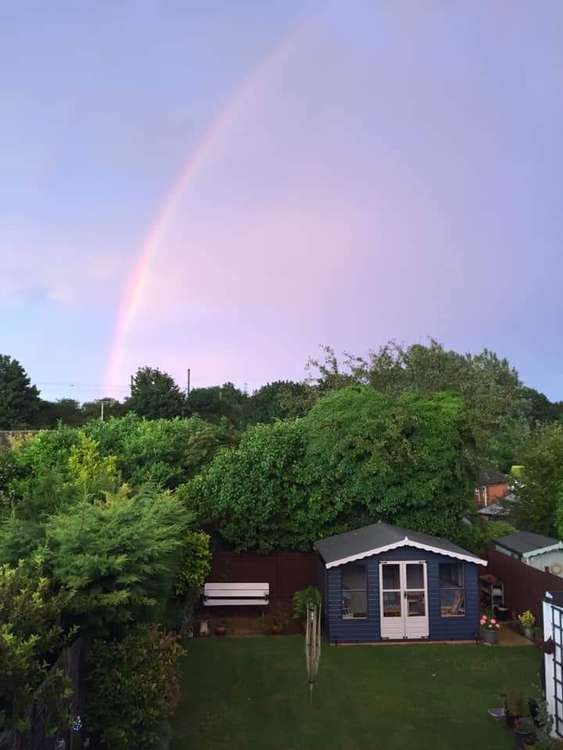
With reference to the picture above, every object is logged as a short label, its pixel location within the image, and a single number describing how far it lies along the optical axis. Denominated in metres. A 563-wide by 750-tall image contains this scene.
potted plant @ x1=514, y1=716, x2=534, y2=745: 9.75
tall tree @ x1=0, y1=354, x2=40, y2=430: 70.81
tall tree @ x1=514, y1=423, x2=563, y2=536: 27.59
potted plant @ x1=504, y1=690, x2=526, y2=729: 10.62
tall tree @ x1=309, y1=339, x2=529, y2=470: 37.66
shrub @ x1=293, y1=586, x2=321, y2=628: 17.39
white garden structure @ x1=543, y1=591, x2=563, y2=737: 10.04
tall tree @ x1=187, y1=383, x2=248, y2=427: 81.31
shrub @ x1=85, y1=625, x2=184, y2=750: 8.68
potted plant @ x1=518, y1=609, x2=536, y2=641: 16.96
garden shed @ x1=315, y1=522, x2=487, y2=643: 16.88
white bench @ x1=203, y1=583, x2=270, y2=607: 19.95
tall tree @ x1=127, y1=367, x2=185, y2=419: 74.19
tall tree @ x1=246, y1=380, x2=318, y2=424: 69.49
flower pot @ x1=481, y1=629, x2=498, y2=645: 16.59
